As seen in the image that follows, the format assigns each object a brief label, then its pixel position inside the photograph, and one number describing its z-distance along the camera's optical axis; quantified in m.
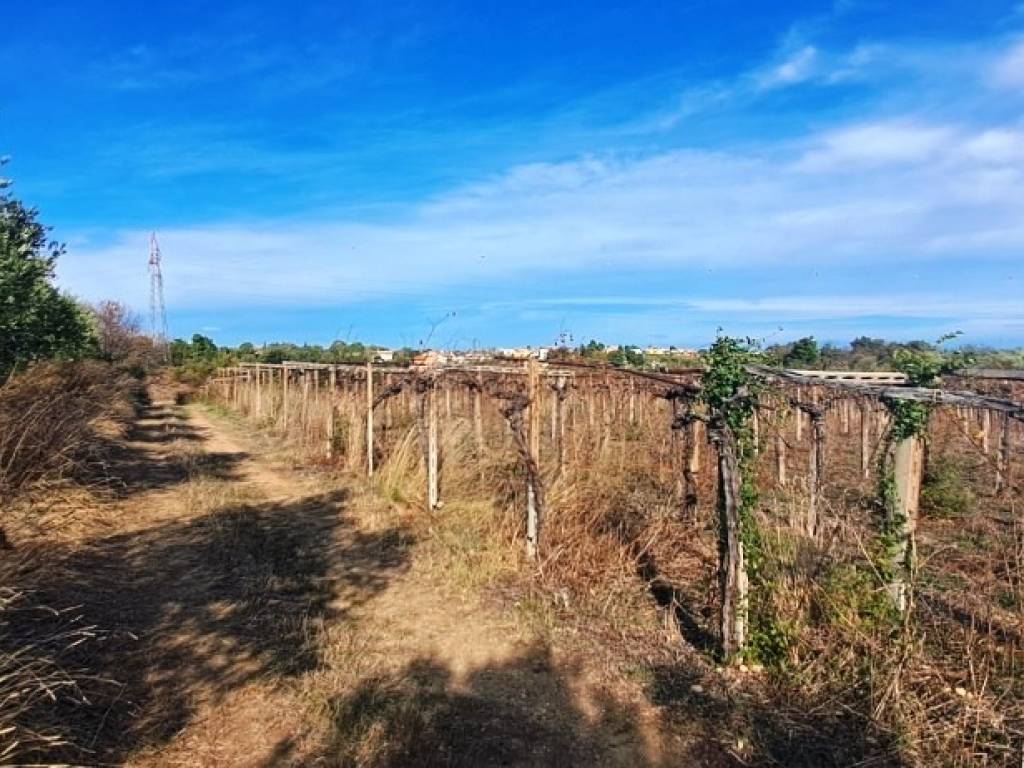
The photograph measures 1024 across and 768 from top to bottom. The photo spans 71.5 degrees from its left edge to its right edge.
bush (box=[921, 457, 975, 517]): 9.18
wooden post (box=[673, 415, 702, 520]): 6.93
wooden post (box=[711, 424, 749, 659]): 4.25
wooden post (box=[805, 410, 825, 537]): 4.99
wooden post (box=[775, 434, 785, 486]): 8.57
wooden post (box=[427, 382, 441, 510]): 8.37
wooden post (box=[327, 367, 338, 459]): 12.23
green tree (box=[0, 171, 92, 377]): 8.12
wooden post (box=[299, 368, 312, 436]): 14.71
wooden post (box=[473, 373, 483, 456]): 9.13
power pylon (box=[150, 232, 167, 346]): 47.06
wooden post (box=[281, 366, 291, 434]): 17.28
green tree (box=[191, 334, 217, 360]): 42.80
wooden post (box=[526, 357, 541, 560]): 6.50
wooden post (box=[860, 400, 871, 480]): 10.73
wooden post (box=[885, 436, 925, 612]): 3.89
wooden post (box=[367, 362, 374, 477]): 10.33
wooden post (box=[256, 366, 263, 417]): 21.16
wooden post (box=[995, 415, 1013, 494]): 7.62
